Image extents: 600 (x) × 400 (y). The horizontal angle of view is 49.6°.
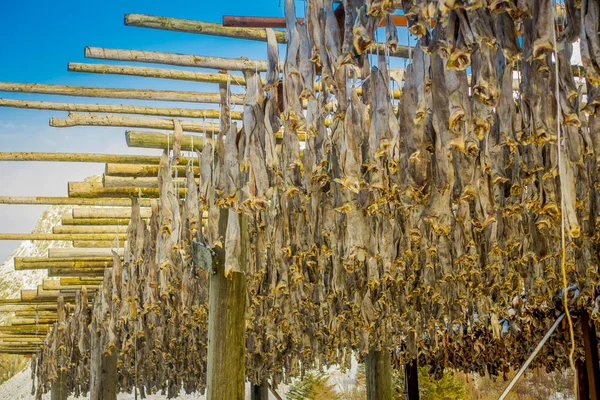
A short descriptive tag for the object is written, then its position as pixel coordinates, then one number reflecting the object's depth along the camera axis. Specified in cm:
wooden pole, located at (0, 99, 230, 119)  443
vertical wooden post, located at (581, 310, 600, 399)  752
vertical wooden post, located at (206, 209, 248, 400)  441
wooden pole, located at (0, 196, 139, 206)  642
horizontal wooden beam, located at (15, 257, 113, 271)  833
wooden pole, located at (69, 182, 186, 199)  589
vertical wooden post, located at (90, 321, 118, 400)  944
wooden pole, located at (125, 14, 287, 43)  347
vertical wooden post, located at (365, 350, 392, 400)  1040
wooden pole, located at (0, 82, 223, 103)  416
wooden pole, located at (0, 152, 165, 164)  512
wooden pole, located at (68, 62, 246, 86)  416
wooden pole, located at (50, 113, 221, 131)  457
